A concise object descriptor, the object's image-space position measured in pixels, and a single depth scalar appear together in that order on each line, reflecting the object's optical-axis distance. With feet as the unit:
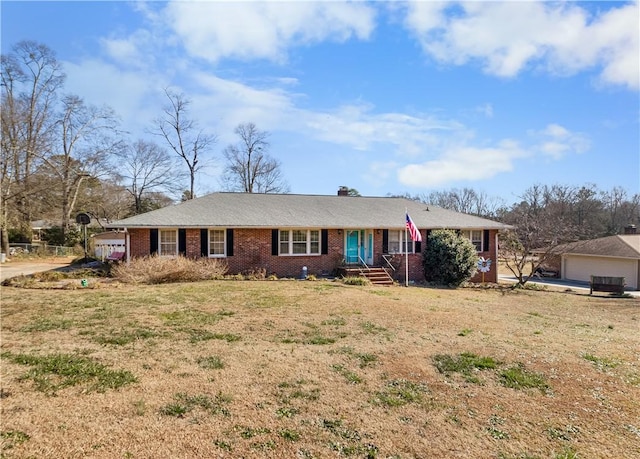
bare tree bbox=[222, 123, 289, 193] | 141.69
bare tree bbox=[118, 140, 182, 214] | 128.98
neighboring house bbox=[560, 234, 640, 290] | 86.67
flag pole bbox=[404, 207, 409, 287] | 58.52
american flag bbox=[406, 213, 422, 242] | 56.85
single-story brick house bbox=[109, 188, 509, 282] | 54.49
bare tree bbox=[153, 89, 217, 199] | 118.62
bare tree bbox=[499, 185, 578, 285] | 73.38
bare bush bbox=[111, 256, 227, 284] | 47.21
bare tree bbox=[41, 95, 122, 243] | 103.19
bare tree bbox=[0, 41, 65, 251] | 89.04
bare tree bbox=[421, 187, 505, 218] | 185.80
